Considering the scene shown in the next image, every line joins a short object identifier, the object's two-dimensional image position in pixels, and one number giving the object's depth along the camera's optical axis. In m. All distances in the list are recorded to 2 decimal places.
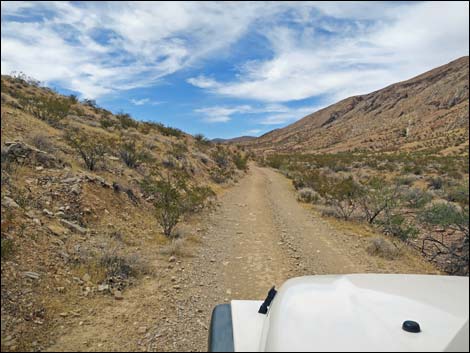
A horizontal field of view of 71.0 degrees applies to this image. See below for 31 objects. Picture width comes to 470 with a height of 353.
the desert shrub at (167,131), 26.75
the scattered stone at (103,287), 4.81
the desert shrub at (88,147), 10.02
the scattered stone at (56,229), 5.81
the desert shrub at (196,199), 10.78
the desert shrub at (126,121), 22.49
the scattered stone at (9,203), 5.55
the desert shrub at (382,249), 7.47
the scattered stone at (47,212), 6.25
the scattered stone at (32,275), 4.34
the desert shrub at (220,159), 24.54
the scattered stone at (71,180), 7.88
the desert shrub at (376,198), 8.82
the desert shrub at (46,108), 13.66
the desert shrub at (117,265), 5.37
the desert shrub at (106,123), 19.34
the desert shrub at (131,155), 12.43
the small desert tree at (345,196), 11.71
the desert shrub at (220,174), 18.73
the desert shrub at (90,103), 26.06
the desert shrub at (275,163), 36.49
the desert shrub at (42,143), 9.34
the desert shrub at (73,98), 23.88
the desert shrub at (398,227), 6.78
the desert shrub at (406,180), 7.85
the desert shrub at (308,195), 14.87
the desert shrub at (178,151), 18.19
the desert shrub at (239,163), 27.48
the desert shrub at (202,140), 32.36
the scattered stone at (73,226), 6.36
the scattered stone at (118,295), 4.75
